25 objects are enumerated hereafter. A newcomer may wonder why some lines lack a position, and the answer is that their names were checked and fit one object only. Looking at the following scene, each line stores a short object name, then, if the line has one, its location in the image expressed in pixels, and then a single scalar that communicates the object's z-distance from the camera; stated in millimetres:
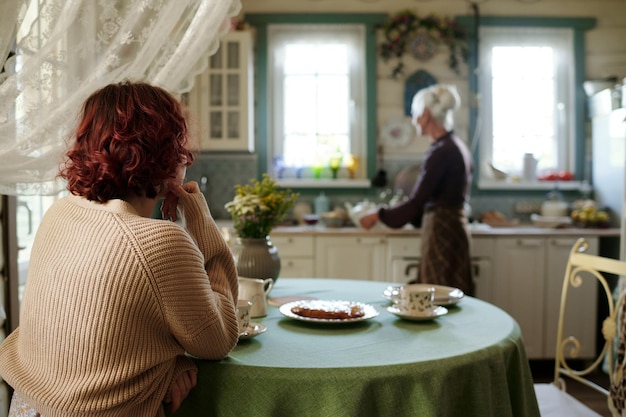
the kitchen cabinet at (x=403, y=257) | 4281
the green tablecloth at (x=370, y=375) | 1330
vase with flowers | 2123
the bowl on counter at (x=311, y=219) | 4617
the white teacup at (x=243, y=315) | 1615
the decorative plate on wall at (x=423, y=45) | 4938
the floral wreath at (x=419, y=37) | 4902
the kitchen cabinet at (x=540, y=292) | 4301
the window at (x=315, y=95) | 5066
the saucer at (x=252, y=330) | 1584
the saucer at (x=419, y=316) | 1786
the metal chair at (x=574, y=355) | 2041
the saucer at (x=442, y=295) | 1991
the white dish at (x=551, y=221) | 4566
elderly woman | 3547
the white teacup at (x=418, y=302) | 1815
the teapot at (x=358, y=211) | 4570
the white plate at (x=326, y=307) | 1723
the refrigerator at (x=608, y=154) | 4359
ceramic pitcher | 1859
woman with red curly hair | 1180
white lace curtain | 1594
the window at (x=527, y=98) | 5062
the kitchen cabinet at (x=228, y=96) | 4625
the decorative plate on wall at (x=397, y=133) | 4992
